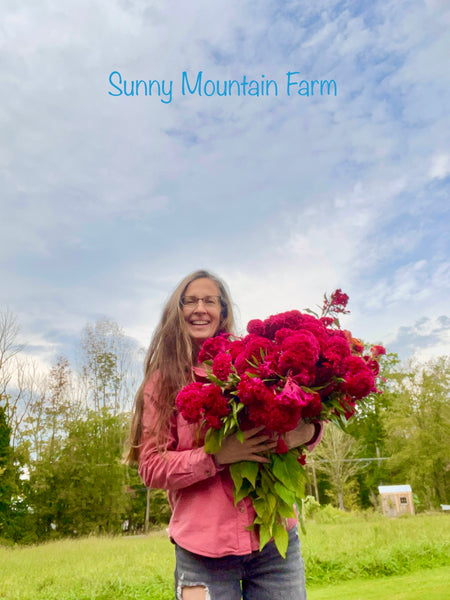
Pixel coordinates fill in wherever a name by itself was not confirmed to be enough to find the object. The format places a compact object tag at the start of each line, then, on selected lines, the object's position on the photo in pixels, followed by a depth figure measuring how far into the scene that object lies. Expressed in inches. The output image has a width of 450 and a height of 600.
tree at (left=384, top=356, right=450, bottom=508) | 677.9
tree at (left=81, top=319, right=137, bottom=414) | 633.6
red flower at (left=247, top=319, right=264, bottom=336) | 69.7
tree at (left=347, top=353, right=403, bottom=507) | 858.1
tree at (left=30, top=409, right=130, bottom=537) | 534.3
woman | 61.6
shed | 597.3
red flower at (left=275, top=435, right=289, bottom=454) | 61.4
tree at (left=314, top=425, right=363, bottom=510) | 729.0
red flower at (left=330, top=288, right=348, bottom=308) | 79.0
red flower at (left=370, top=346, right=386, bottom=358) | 74.1
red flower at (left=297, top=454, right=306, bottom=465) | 66.1
